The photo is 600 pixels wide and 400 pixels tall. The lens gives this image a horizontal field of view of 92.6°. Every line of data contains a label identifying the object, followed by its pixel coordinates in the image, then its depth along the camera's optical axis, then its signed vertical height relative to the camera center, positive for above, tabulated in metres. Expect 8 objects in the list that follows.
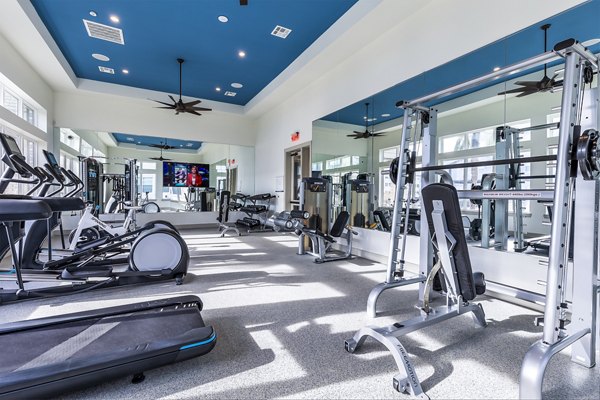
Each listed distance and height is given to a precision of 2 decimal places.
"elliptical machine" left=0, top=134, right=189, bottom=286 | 3.18 -0.79
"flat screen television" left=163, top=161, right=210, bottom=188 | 9.20 +0.57
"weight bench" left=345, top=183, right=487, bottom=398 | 1.87 -0.45
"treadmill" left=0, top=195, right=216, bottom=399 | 1.40 -0.90
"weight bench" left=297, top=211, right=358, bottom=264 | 4.66 -0.75
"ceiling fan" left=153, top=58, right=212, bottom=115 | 6.73 +2.01
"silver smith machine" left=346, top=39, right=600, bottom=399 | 1.49 -0.19
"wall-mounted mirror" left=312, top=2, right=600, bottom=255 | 2.94 +1.04
